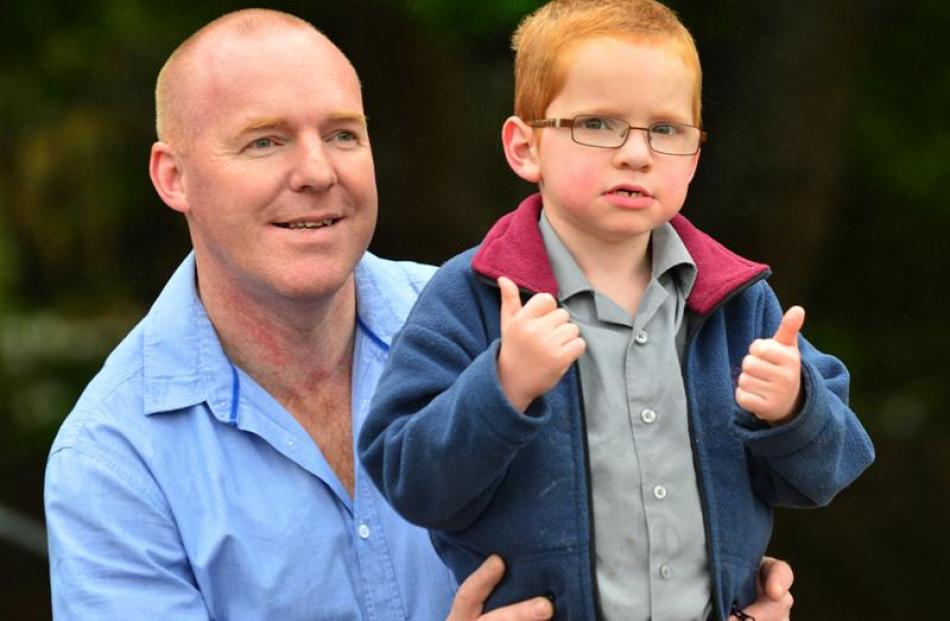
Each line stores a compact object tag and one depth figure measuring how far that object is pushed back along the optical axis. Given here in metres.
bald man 6.19
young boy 5.03
